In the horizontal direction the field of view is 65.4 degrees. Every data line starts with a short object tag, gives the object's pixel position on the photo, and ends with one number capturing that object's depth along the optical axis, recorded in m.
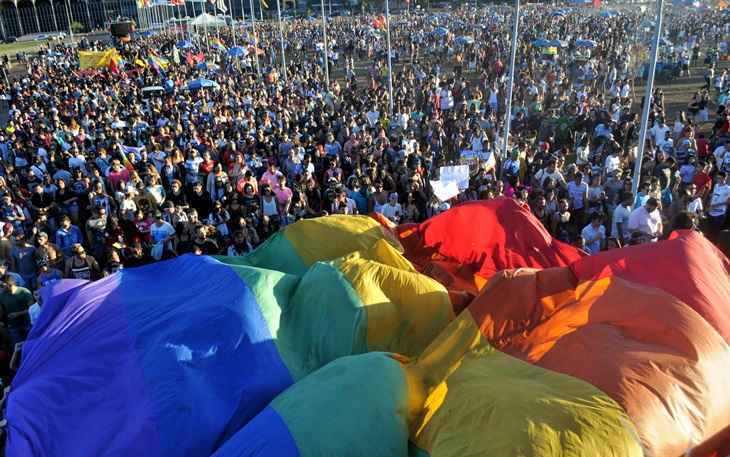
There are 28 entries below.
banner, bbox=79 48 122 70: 23.06
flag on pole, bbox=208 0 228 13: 31.49
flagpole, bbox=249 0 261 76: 26.88
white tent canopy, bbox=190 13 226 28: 34.91
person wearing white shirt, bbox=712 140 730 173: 11.42
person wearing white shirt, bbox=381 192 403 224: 9.63
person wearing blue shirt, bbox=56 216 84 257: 8.91
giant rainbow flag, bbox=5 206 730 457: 3.88
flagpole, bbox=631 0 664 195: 9.08
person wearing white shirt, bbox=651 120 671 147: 13.43
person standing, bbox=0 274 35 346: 7.40
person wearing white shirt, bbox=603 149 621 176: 11.25
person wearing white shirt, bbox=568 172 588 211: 9.75
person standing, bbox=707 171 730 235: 9.35
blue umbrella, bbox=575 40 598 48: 25.69
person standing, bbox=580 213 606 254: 8.58
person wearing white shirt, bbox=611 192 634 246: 8.80
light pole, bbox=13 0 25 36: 72.88
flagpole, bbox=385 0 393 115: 16.83
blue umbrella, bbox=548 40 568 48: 24.78
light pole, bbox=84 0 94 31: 76.17
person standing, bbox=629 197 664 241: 8.33
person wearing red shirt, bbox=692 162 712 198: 10.03
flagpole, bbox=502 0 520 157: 11.94
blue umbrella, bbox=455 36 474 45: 30.28
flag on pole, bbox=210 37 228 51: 34.20
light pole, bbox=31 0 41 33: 72.51
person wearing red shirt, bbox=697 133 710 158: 13.15
